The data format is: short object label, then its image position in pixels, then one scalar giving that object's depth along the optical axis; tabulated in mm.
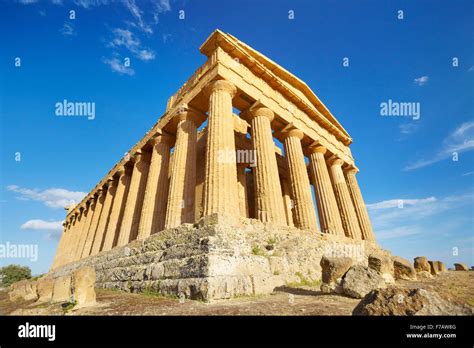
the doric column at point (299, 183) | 13875
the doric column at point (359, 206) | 20516
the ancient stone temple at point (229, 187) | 7734
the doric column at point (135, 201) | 16906
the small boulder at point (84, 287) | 6000
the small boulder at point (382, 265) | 7566
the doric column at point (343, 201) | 18500
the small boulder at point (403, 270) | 10180
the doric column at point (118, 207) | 19359
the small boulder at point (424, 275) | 13016
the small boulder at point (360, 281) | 5676
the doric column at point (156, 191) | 14617
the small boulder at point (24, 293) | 11328
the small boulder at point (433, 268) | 15762
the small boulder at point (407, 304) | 2933
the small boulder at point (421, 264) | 15359
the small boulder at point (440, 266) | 18734
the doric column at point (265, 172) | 11453
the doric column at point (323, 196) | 16297
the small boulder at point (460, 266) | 21891
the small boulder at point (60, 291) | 7200
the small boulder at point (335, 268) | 6566
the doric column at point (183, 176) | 12055
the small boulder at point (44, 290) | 8872
